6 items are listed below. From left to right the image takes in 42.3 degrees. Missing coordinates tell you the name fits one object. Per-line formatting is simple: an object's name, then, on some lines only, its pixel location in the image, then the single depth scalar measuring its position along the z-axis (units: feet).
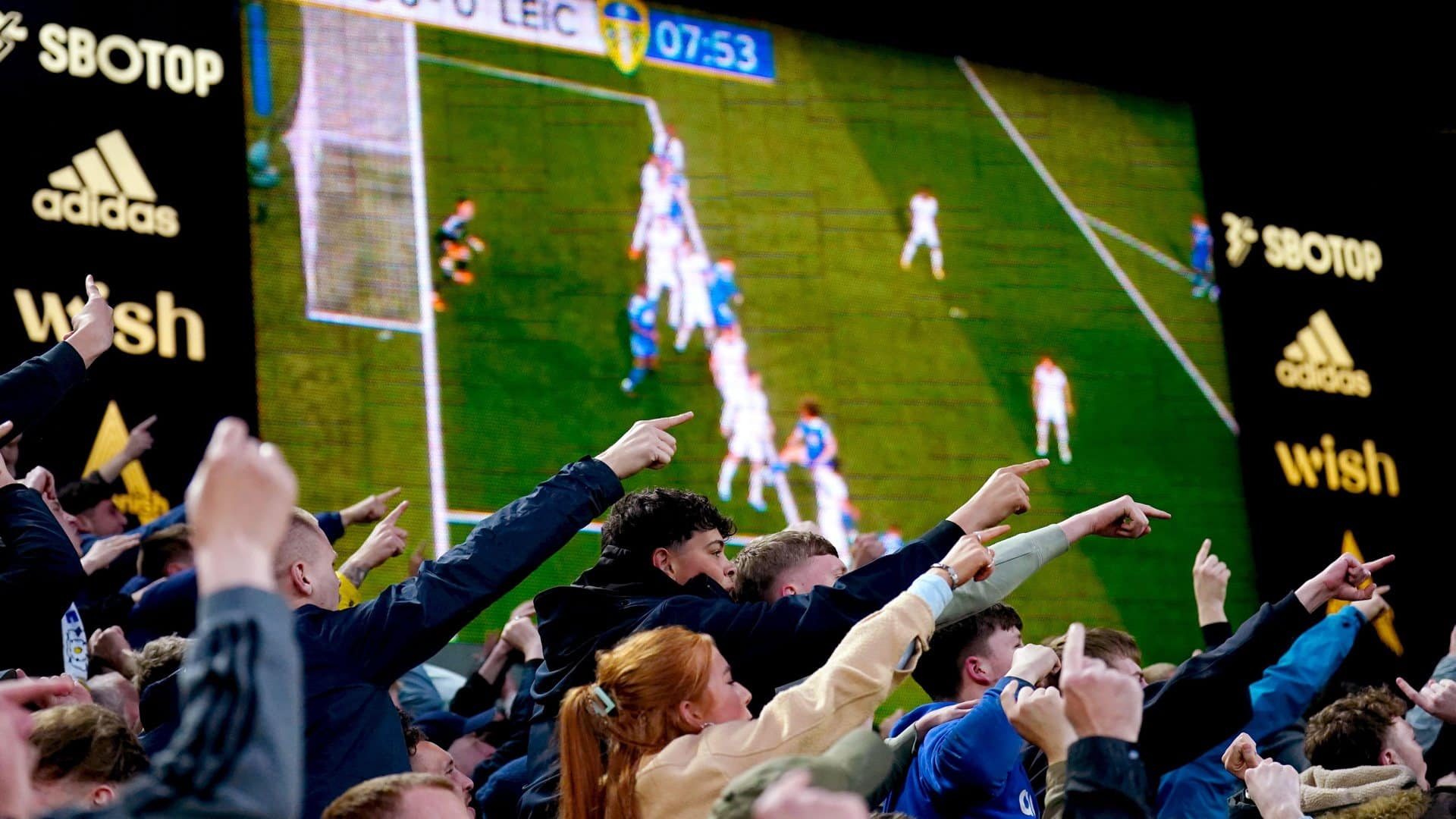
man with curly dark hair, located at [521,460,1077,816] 11.55
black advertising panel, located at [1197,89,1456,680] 32.71
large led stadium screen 26.27
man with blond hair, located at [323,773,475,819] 8.43
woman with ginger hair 9.05
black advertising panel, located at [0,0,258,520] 23.50
